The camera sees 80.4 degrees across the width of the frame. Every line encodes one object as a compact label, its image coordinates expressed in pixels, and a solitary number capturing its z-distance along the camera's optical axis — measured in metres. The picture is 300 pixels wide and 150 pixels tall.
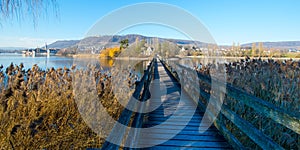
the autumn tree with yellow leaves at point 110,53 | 35.30
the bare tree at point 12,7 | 1.50
